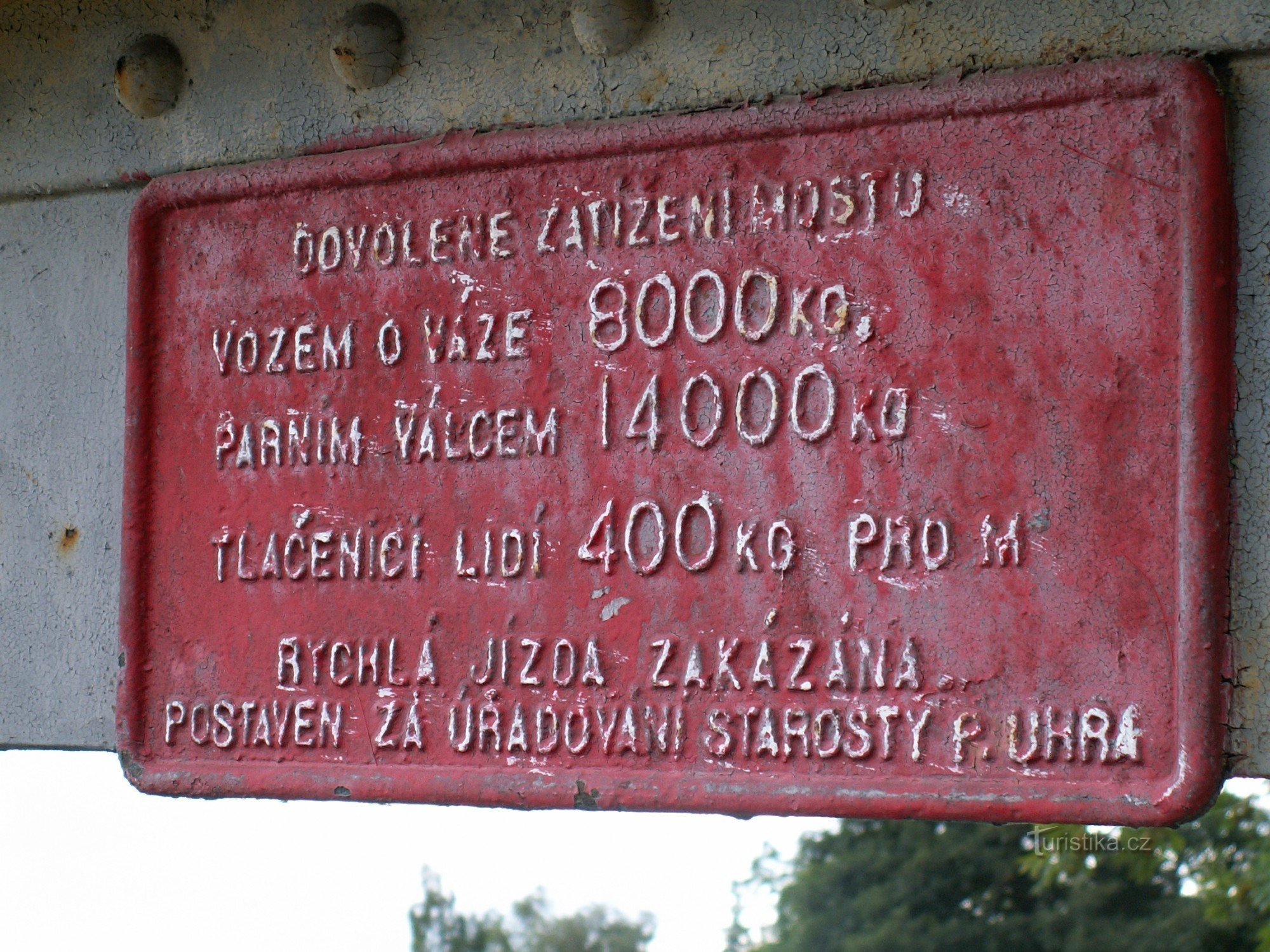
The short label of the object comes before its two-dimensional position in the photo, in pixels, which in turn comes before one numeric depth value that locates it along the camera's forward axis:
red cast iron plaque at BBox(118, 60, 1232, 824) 1.57
